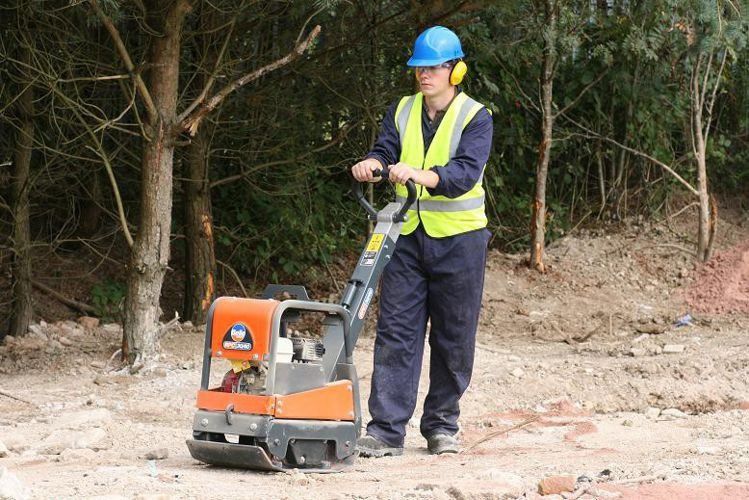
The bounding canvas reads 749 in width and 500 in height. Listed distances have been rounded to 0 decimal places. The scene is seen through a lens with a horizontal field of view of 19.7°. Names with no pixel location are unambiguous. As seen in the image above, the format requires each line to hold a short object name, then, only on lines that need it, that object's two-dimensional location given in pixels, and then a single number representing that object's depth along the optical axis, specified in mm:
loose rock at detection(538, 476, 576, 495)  8118
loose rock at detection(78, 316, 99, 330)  19337
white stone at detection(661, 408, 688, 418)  12477
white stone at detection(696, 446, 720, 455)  9631
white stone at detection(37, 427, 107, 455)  10100
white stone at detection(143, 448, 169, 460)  9736
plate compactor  8830
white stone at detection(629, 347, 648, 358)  16192
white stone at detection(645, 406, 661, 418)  12612
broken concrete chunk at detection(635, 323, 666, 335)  19502
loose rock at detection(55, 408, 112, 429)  11062
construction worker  10522
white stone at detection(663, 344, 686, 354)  16237
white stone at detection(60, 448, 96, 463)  9549
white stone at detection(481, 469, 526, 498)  8073
